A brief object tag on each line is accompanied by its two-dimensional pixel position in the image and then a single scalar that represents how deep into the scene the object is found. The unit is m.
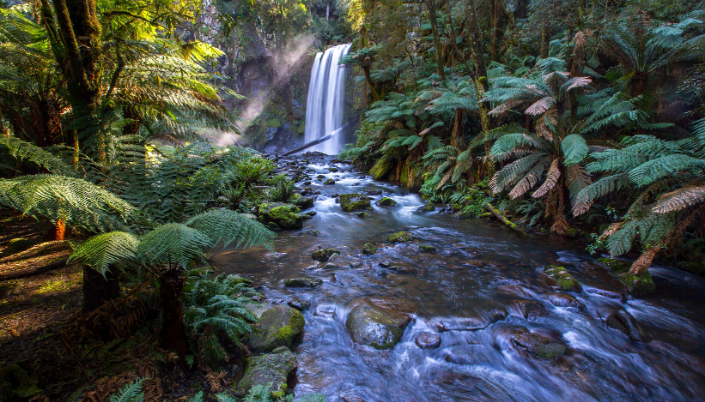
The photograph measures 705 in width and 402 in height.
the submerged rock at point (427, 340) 3.22
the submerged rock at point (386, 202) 8.95
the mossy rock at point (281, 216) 6.88
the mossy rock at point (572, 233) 5.80
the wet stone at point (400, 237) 6.20
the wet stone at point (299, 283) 4.27
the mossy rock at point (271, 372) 2.26
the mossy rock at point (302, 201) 8.41
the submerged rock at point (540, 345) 3.08
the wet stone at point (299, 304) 3.72
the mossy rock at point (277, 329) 2.77
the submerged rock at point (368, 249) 5.62
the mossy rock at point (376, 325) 3.23
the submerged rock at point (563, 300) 3.87
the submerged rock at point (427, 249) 5.66
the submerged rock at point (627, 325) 3.33
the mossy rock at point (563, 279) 4.16
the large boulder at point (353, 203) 8.48
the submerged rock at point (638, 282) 4.05
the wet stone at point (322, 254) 5.29
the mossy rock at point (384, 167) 12.28
